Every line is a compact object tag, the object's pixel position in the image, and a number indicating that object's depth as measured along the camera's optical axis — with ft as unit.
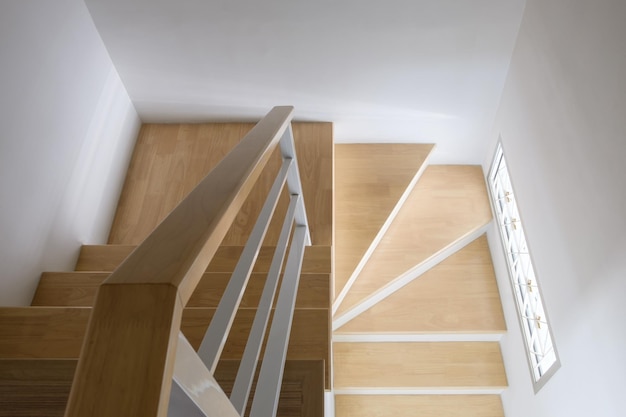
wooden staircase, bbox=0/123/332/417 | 4.03
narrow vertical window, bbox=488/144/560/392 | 8.96
